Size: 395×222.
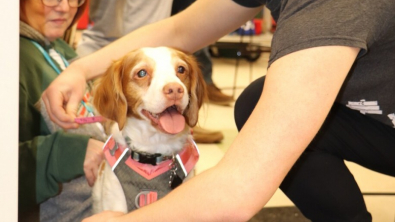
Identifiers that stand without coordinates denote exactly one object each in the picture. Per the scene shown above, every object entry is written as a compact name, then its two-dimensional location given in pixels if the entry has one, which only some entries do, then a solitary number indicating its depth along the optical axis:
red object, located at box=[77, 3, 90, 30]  5.99
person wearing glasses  1.38
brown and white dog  1.31
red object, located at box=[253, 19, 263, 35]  5.47
